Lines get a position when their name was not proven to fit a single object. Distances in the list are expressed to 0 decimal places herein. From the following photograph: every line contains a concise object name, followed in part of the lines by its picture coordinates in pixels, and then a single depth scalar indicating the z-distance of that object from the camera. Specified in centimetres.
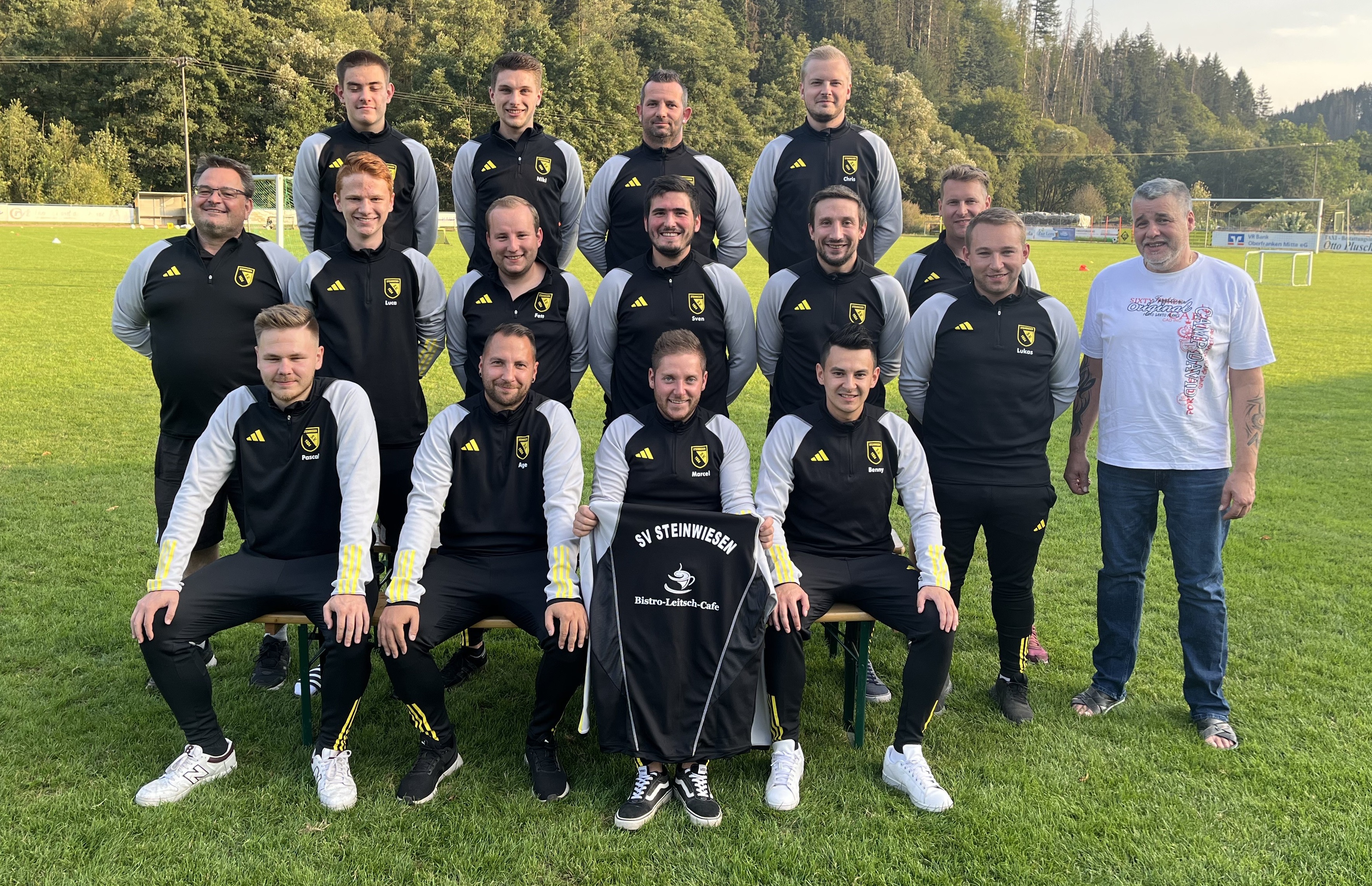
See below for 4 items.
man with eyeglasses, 443
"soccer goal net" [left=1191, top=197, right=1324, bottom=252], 4709
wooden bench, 395
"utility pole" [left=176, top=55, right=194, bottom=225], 4850
